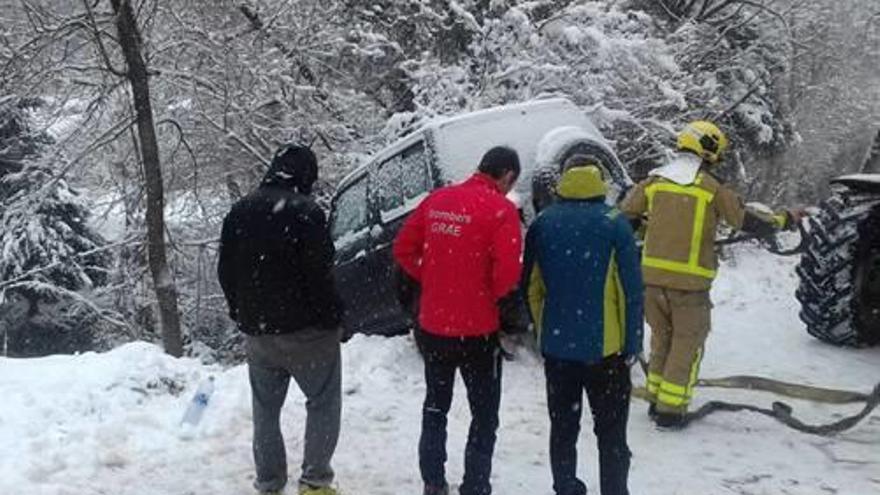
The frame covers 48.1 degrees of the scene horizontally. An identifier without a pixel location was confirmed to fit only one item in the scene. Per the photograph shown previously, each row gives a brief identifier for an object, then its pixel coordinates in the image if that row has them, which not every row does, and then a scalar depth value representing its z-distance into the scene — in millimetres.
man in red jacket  4559
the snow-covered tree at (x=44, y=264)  13969
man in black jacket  4598
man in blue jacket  4434
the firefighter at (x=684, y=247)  5895
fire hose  5707
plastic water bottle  5785
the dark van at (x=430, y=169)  7043
